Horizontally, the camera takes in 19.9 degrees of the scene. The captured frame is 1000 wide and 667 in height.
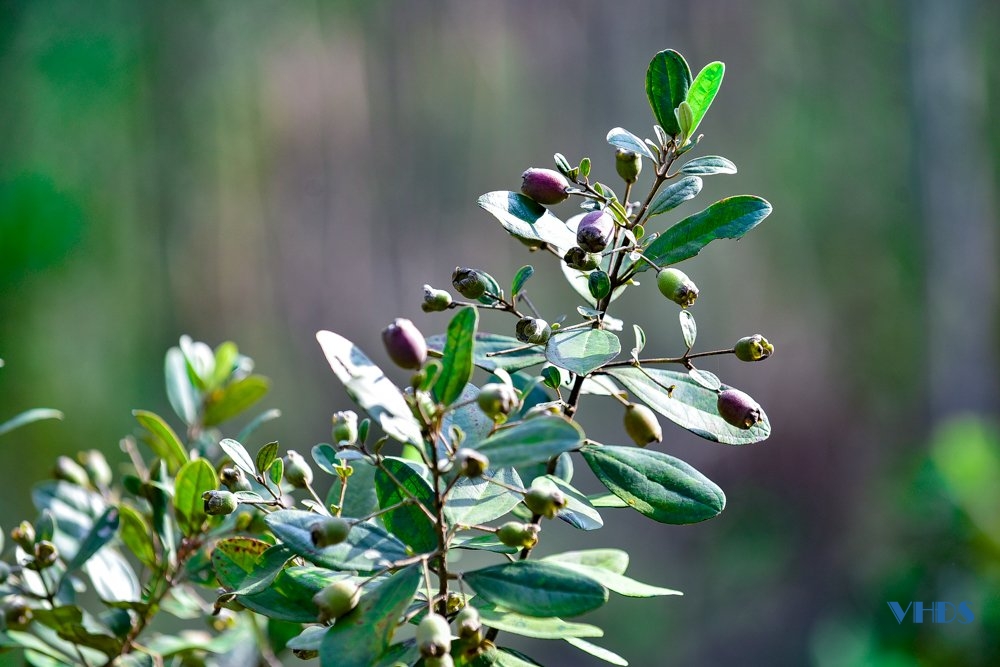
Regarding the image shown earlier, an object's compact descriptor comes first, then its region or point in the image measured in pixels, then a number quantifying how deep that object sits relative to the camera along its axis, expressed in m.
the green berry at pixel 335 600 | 0.96
